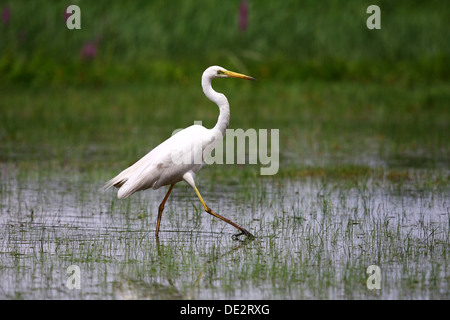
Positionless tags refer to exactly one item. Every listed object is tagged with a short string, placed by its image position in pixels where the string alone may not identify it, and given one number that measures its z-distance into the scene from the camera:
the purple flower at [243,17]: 19.52
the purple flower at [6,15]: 19.05
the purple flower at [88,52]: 19.45
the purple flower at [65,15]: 19.56
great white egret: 7.82
